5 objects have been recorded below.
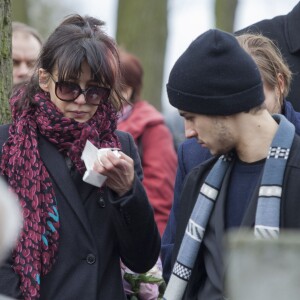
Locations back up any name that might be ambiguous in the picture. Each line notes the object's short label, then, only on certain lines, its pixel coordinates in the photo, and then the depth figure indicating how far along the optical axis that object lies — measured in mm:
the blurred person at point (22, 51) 11818
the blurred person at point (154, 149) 11553
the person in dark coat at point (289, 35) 8515
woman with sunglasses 7050
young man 6396
